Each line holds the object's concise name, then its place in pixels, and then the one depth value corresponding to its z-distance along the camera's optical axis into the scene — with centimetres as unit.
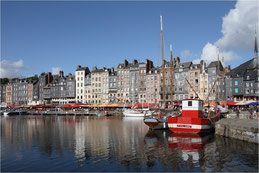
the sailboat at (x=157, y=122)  4056
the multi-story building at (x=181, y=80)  9401
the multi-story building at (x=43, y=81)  13638
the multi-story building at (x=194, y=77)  9069
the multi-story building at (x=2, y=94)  15762
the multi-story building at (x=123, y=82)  10831
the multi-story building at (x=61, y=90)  12412
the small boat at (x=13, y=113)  9955
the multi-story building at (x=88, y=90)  11888
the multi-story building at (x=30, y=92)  14188
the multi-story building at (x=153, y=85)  10131
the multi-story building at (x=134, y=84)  10606
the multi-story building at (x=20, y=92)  14484
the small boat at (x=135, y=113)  7697
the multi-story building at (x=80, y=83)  12125
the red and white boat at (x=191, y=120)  3397
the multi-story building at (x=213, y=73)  8781
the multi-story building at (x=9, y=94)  15338
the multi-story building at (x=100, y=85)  11469
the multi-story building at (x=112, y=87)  11163
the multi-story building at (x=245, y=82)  8159
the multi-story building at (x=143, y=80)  10462
